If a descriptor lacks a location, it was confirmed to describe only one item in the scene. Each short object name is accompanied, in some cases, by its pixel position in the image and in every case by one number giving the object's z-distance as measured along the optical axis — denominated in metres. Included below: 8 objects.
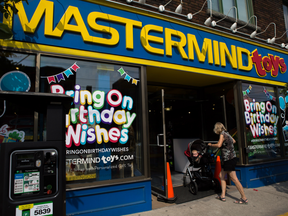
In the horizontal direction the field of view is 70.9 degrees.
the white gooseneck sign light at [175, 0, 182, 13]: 5.58
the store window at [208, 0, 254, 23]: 7.14
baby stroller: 5.57
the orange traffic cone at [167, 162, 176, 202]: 4.88
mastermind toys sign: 4.05
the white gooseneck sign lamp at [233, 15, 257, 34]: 7.15
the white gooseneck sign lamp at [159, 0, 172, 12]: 5.38
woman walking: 4.83
